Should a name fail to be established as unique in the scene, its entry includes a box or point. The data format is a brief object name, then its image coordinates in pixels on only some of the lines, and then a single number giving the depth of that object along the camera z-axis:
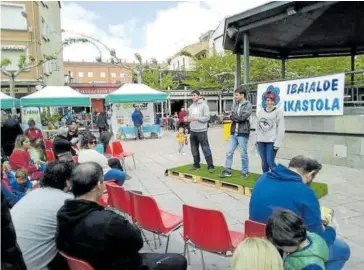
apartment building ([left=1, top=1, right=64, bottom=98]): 23.55
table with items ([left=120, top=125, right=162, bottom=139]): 16.53
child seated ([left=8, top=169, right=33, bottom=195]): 4.80
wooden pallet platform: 5.68
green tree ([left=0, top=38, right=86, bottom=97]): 17.33
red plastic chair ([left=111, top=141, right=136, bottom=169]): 8.26
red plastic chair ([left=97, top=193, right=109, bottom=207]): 4.33
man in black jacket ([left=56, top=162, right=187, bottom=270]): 2.10
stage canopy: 8.40
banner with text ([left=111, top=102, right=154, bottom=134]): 16.89
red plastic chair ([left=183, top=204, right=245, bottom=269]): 2.73
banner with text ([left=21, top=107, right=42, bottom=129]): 15.97
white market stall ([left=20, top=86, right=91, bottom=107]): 12.47
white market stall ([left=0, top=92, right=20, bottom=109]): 12.43
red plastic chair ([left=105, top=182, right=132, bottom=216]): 3.84
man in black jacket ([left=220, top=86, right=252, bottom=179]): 5.99
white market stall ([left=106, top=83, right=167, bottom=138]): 14.58
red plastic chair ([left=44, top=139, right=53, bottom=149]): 8.45
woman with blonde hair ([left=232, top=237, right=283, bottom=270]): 1.62
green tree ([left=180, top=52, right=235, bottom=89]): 31.44
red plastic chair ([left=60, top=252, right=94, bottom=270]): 1.99
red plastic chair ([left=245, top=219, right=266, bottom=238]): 2.44
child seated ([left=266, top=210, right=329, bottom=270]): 1.89
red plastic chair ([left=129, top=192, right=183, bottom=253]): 3.27
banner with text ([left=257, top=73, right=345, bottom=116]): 7.56
